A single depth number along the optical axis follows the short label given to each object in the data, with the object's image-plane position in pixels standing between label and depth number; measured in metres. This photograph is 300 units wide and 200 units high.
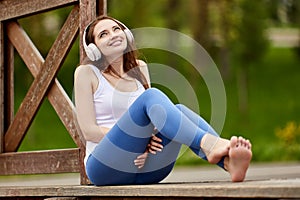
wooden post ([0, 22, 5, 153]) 7.64
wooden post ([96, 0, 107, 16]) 6.45
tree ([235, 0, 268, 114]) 33.79
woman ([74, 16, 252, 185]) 5.13
